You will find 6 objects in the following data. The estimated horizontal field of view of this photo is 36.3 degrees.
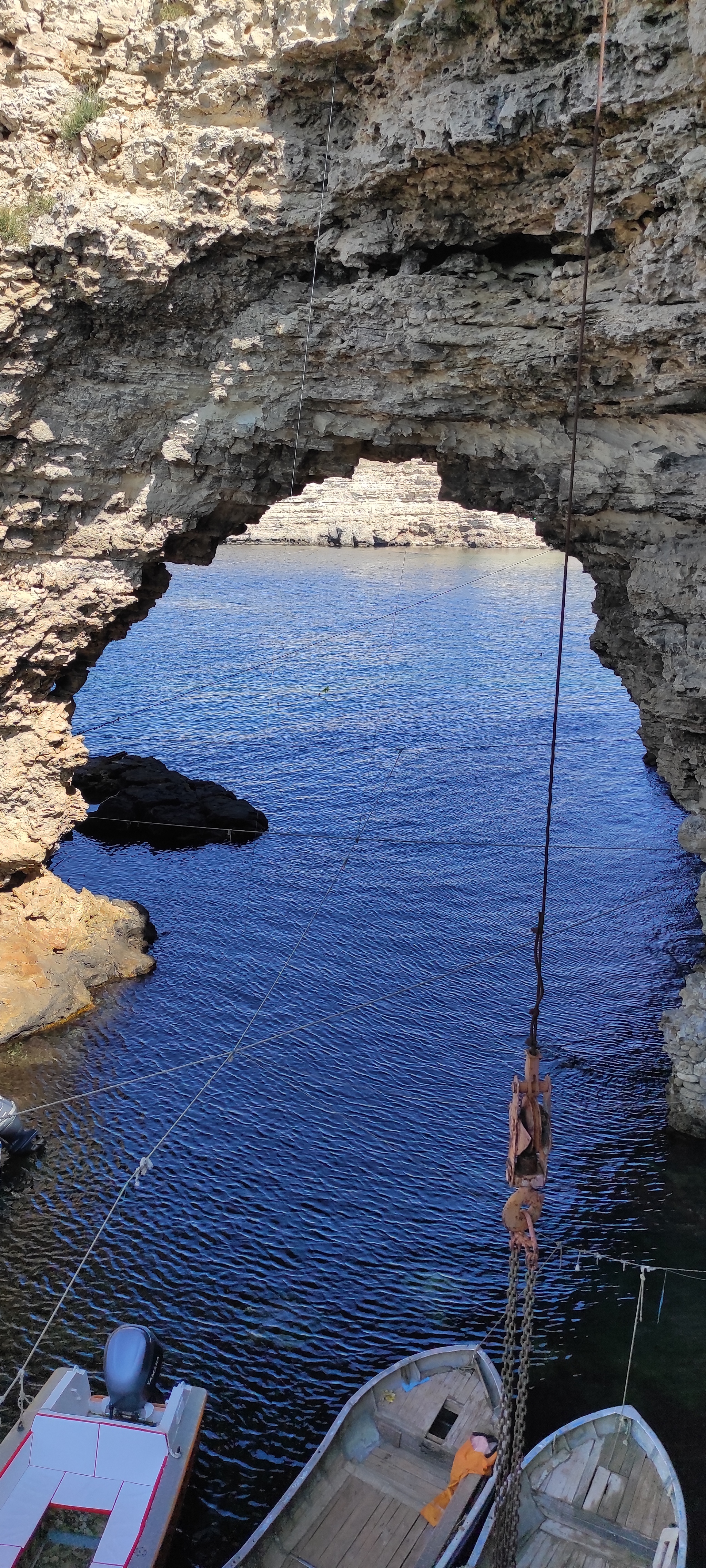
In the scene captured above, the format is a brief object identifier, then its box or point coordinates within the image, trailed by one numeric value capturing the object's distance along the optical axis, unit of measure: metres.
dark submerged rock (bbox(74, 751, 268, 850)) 34.81
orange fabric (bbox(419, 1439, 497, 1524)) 12.97
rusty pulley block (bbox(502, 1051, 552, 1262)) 10.35
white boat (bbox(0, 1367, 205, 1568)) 12.13
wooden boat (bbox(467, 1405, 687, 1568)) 12.23
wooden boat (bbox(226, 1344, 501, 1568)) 12.34
